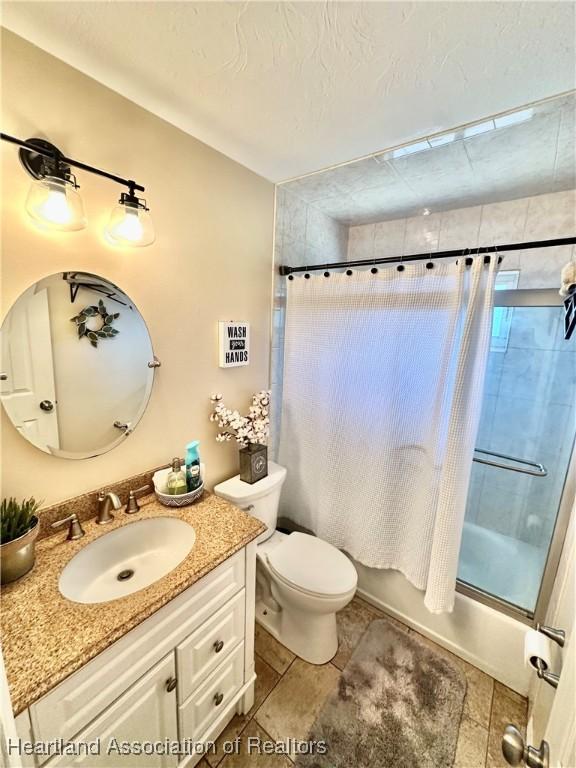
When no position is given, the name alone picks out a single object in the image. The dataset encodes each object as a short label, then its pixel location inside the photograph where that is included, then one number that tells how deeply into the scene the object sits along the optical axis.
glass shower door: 1.49
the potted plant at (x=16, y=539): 0.81
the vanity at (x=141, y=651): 0.67
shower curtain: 1.29
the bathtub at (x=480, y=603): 1.38
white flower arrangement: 1.53
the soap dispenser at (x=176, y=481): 1.24
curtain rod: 1.09
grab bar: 1.41
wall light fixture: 0.86
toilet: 1.38
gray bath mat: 1.13
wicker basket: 1.22
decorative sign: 1.51
